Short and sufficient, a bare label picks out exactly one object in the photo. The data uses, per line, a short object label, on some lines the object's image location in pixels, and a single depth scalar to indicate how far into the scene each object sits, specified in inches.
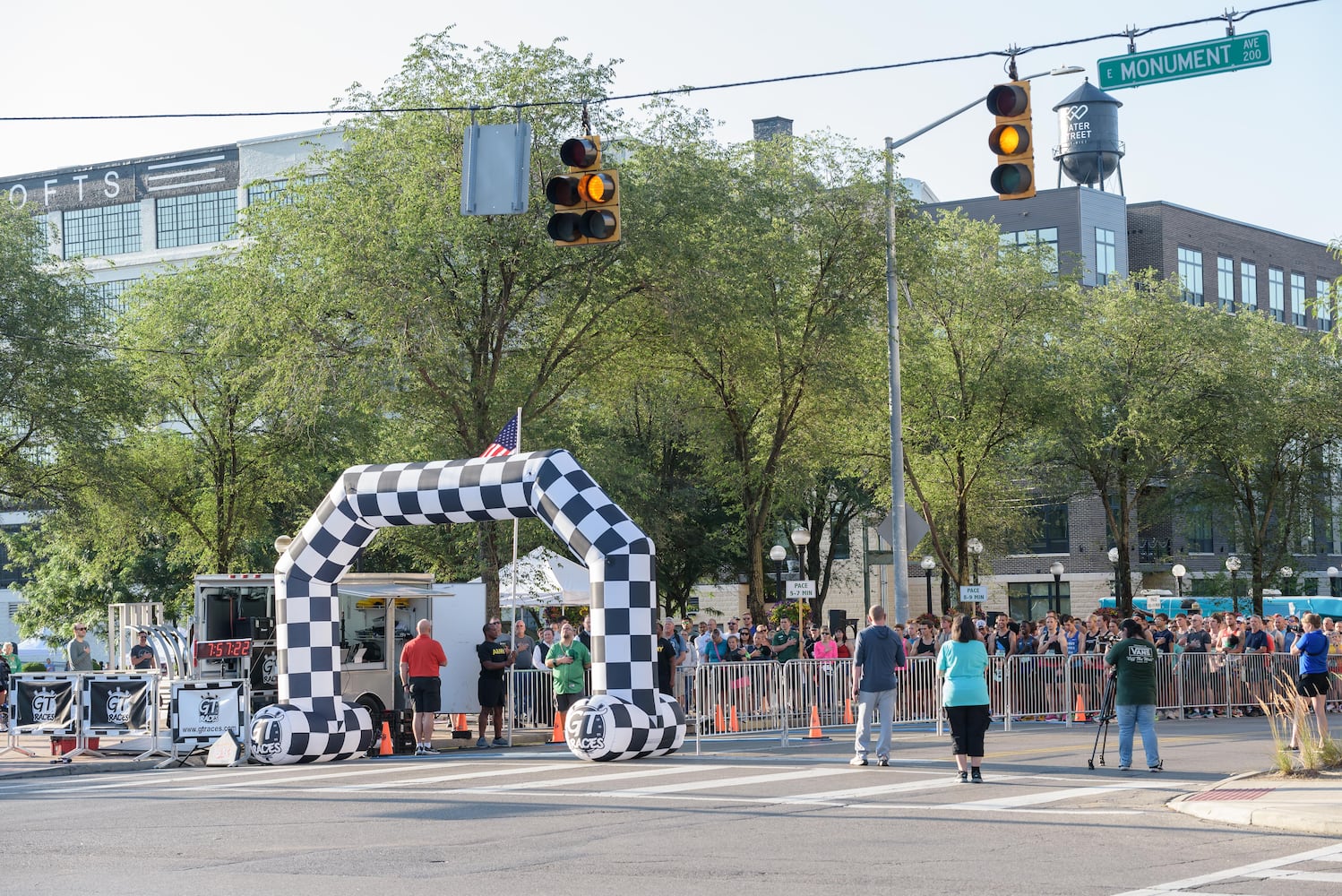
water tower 2989.7
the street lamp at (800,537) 1524.4
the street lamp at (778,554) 1727.4
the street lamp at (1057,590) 2313.0
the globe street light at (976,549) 1940.2
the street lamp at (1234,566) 2235.5
